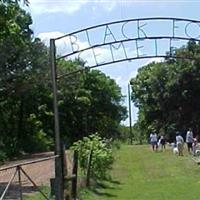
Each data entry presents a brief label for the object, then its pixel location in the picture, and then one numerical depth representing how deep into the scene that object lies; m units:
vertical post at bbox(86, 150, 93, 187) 20.18
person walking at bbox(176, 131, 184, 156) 35.72
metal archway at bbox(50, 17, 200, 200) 14.12
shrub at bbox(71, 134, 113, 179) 22.62
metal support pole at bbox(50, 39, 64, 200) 13.66
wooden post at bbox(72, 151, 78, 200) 15.35
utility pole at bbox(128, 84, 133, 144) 81.46
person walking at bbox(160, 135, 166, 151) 43.85
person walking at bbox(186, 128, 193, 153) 36.79
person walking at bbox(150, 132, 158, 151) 41.71
